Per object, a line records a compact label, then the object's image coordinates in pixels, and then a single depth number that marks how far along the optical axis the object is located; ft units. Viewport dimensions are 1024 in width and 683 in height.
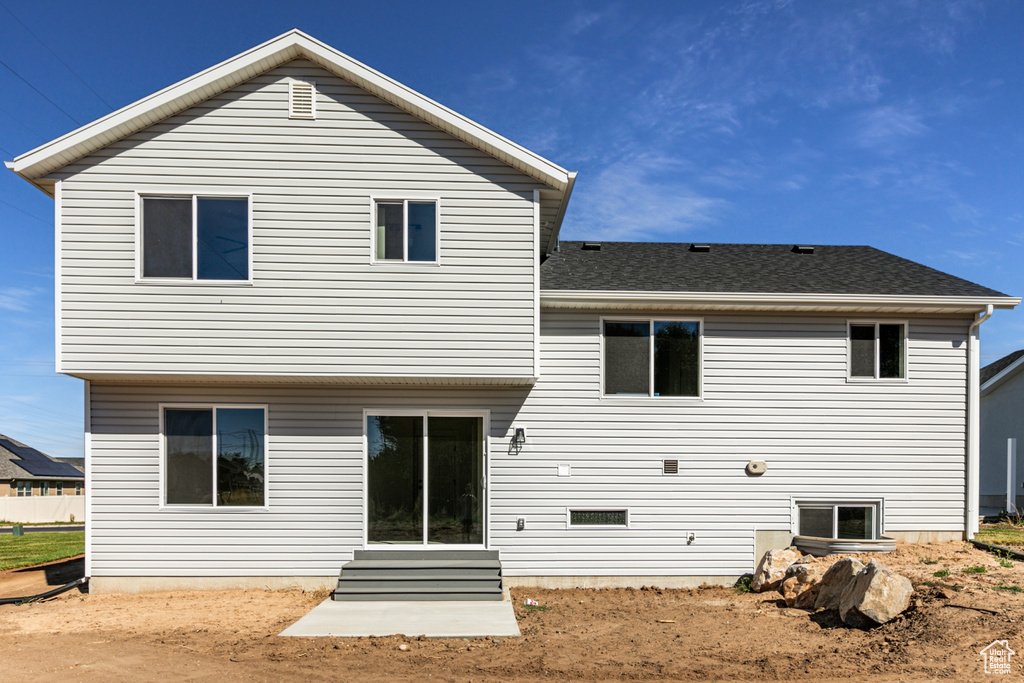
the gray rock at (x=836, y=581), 28.12
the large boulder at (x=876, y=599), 25.61
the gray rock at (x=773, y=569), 33.44
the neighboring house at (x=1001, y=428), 67.77
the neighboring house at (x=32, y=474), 129.49
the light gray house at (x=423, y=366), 31.42
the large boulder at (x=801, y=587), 30.15
